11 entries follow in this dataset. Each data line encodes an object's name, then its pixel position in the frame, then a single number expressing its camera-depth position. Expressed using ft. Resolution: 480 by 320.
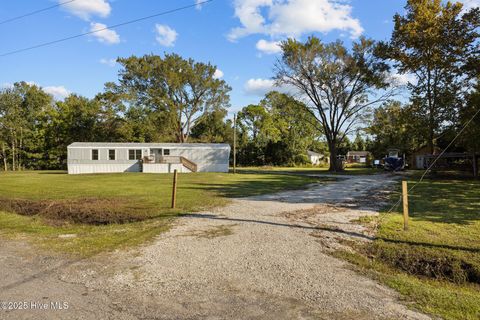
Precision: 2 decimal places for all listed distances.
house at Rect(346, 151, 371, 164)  236.84
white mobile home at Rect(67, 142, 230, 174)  105.09
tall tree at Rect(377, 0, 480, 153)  70.59
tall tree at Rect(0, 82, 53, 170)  142.13
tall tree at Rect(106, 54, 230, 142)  143.54
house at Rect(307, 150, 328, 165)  203.41
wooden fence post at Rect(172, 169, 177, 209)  32.23
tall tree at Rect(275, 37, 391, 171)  103.14
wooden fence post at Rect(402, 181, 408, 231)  23.16
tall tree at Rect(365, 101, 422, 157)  113.80
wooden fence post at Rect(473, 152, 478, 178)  66.30
